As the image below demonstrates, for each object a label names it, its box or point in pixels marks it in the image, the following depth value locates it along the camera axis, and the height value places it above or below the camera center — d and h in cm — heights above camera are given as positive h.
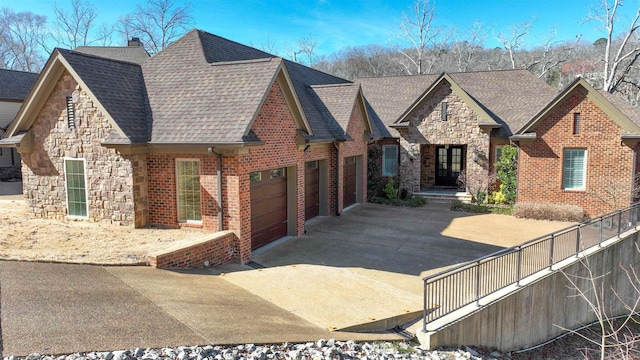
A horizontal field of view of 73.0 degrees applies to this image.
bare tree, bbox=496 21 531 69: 4256 +940
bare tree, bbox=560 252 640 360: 1103 -486
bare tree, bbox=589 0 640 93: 3048 +609
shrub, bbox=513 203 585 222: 1639 -268
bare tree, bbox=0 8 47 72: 5000 +1086
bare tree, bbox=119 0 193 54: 4456 +1174
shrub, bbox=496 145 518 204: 1880 -127
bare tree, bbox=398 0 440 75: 4570 +994
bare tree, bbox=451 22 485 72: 5097 +1100
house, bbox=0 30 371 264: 1072 -2
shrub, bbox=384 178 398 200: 2103 -238
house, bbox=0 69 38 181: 2656 +235
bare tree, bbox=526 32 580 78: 4322 +926
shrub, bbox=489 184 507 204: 1927 -248
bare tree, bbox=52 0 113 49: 4709 +1235
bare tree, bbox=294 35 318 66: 5700 +1222
